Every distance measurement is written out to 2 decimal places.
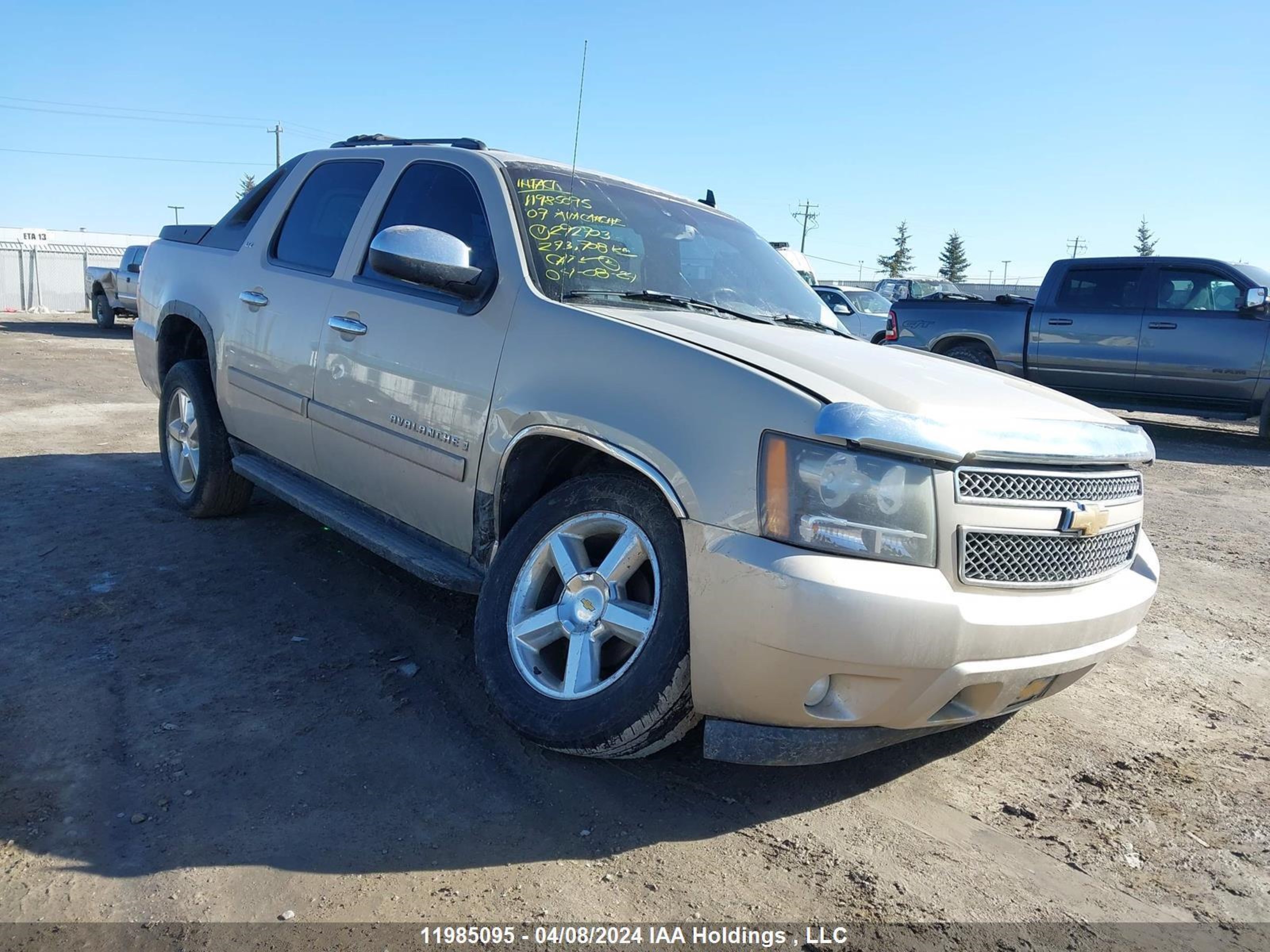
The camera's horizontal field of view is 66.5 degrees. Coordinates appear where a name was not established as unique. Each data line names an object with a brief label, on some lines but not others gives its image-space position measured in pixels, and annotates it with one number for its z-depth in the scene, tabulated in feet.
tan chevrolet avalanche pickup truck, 8.00
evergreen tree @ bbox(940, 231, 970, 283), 337.72
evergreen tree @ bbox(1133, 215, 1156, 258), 320.50
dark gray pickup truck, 34.01
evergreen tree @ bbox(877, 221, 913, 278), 351.25
